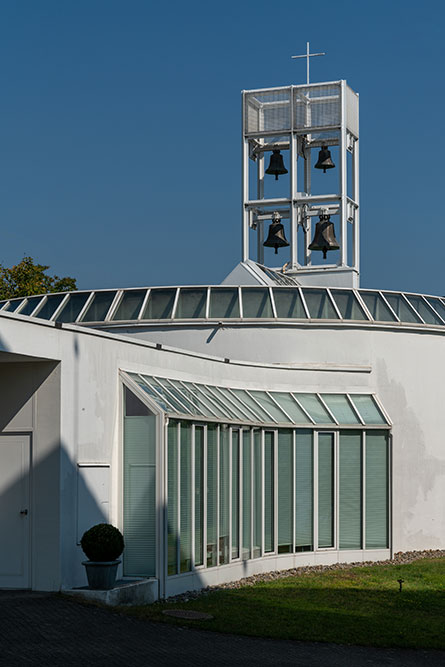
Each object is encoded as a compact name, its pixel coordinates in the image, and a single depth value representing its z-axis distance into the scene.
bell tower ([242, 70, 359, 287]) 37.34
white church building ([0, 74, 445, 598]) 17.89
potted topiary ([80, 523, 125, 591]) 17.02
